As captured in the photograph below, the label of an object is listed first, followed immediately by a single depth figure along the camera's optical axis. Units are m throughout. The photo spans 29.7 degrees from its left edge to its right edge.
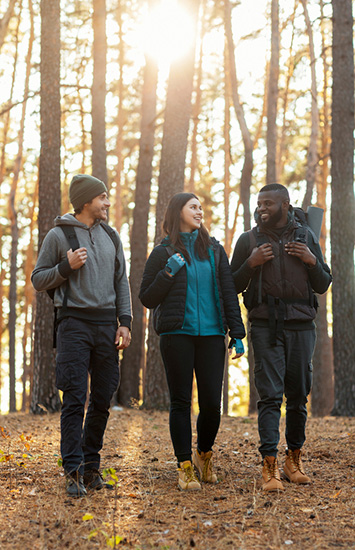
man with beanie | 5.16
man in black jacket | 5.53
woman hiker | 5.40
